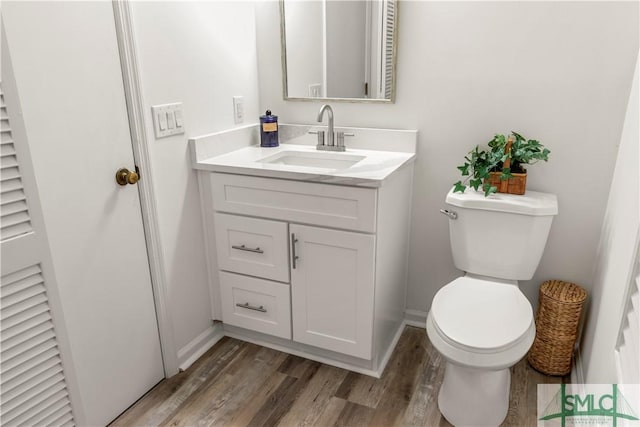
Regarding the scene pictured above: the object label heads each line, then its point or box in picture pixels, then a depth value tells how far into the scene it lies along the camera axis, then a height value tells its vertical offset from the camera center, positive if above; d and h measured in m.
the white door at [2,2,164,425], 1.32 -0.34
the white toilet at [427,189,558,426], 1.53 -0.81
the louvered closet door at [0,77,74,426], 1.27 -0.62
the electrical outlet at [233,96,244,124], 2.19 -0.15
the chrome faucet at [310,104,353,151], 2.16 -0.30
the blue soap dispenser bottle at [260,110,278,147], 2.24 -0.26
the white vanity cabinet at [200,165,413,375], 1.80 -0.75
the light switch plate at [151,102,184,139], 1.73 -0.16
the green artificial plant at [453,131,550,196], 1.80 -0.33
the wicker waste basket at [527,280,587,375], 1.86 -1.00
